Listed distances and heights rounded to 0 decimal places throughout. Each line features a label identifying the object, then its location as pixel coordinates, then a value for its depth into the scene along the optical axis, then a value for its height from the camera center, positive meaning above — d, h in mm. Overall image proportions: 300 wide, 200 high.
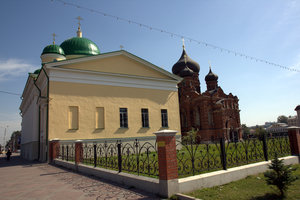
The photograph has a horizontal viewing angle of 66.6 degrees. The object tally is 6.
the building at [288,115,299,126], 109781 +4036
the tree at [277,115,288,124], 123038 +5481
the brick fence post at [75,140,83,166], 10219 -606
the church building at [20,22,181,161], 15469 +2882
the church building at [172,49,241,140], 33531 +3517
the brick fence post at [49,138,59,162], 13766 -509
